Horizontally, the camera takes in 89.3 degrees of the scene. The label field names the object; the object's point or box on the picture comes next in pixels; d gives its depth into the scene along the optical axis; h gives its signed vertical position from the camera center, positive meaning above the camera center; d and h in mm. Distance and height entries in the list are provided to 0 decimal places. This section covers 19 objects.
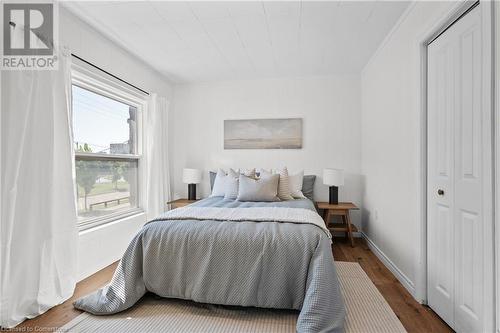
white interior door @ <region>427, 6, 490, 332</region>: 1473 -85
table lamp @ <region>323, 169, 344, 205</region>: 3516 -208
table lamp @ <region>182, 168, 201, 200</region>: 3904 -177
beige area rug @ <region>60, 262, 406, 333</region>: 1676 -1088
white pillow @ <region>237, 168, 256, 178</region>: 3453 -120
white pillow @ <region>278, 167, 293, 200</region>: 3234 -309
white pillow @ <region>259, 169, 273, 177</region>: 3309 -116
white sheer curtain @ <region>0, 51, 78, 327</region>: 1748 -226
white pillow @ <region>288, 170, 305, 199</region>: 3383 -280
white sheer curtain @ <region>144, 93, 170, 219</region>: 3570 +95
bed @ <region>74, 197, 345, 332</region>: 1750 -734
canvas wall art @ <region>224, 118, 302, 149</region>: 3930 +488
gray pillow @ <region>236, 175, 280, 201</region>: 3051 -301
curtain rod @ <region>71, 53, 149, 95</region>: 2378 +1014
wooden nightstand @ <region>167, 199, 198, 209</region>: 3752 -573
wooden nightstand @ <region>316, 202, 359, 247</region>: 3383 -684
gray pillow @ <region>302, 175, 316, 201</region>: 3680 -333
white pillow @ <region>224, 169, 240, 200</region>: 3289 -297
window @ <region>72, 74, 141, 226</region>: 2645 +130
